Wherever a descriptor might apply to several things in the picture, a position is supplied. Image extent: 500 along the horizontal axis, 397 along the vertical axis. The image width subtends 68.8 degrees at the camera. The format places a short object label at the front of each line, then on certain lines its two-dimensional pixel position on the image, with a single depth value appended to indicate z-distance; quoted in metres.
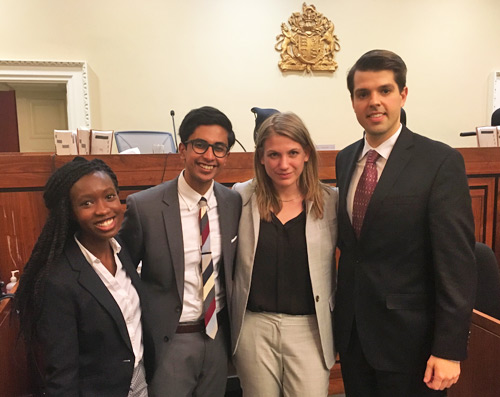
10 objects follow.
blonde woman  1.36
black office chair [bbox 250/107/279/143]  2.32
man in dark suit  1.13
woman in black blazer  1.04
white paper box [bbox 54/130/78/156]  2.37
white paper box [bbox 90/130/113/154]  2.47
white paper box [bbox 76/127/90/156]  2.43
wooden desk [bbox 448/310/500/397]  1.61
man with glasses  1.33
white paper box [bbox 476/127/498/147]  3.06
